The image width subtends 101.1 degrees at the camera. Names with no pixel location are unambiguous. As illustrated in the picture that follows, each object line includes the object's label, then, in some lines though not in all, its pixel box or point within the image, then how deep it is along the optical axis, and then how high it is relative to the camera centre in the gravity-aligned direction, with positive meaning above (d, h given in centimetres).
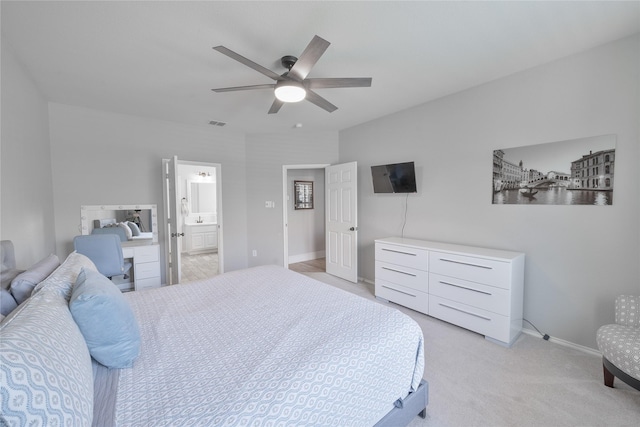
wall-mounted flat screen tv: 347 +34
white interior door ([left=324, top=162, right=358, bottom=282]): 420 -29
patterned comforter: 97 -72
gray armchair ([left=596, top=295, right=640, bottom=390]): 162 -93
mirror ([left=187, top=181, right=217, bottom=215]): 676 +18
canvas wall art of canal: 218 +26
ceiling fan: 171 +95
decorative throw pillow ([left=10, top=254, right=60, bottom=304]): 127 -38
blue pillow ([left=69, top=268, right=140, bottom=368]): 111 -52
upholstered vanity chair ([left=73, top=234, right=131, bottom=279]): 293 -52
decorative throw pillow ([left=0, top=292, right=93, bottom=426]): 61 -45
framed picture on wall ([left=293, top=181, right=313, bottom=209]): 582 +20
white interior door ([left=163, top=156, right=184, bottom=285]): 356 -20
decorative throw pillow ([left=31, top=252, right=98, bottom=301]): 125 -38
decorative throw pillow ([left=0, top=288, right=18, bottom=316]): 114 -43
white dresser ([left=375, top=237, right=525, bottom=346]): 240 -85
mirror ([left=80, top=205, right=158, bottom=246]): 352 -18
